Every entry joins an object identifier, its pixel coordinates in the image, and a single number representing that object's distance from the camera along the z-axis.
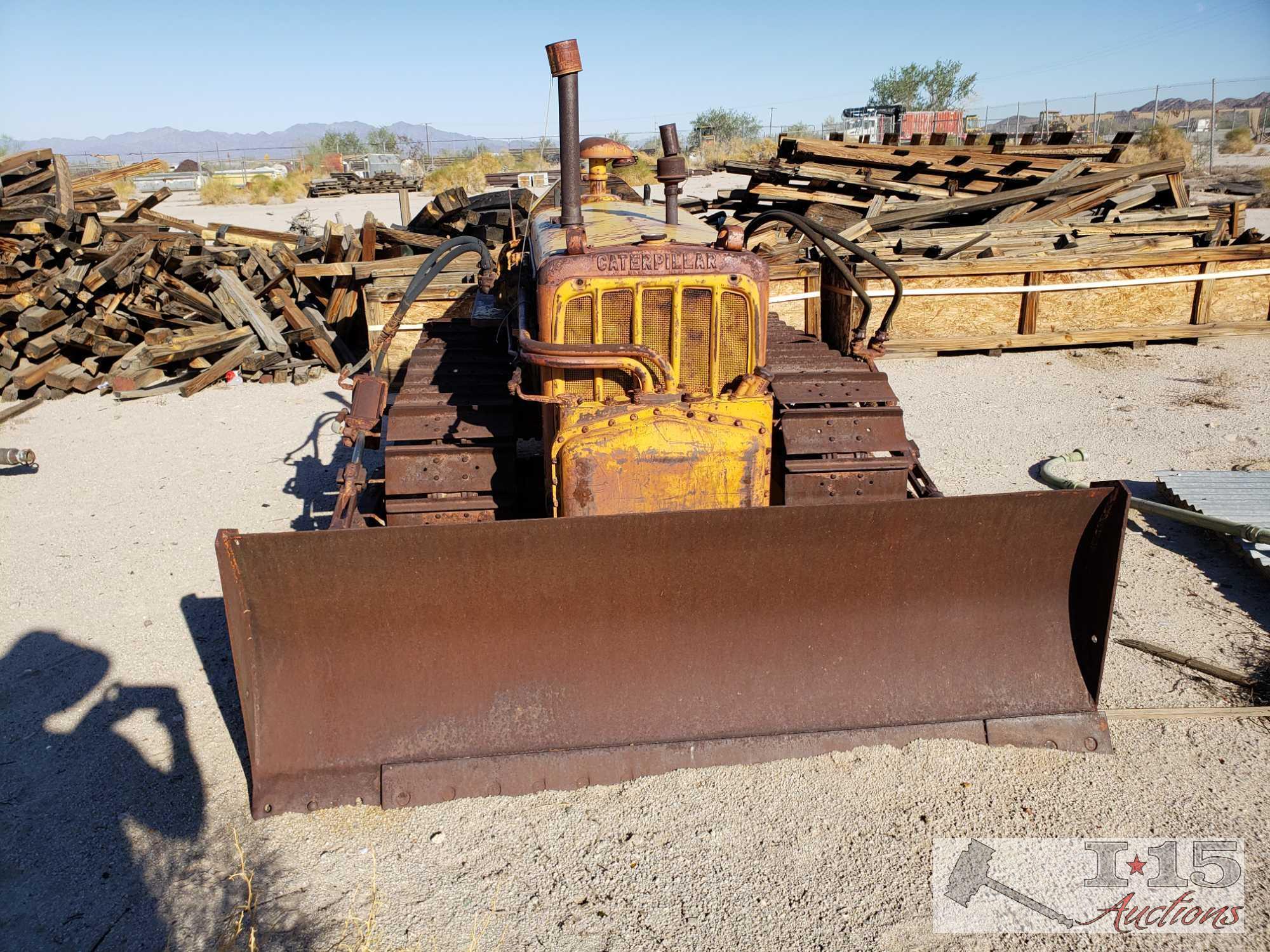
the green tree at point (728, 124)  54.81
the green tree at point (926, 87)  57.28
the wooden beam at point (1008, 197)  11.05
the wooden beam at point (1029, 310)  9.60
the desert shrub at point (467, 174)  29.33
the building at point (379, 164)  37.97
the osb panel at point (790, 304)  9.22
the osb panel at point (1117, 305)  9.72
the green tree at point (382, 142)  56.29
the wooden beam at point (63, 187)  10.02
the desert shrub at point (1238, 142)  33.59
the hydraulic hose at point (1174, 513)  4.98
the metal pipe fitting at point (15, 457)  6.68
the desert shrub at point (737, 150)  31.41
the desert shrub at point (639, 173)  22.42
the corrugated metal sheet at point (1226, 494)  5.21
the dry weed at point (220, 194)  32.56
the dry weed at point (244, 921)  2.85
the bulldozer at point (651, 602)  3.44
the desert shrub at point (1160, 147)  25.41
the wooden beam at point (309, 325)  9.85
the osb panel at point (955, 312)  9.55
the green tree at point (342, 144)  61.66
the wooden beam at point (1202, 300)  9.77
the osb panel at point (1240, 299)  9.91
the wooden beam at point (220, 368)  9.19
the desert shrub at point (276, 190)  32.53
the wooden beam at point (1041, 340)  9.63
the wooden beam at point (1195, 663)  4.07
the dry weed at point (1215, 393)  7.97
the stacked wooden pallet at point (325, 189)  32.25
